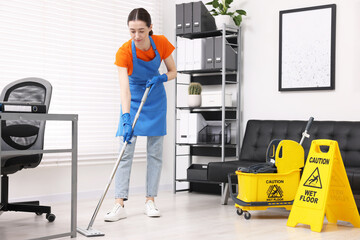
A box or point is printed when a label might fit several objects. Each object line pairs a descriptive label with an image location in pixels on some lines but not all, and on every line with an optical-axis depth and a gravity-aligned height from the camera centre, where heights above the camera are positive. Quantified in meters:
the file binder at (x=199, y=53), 4.86 +0.60
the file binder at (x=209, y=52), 4.80 +0.60
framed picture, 4.38 +0.61
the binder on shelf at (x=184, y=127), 4.96 -0.10
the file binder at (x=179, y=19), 4.93 +0.94
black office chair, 3.33 -0.14
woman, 3.38 +0.13
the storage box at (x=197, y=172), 4.73 -0.51
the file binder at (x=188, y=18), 4.88 +0.94
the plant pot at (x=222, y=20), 4.79 +0.90
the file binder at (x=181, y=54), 4.99 +0.61
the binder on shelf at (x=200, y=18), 4.81 +0.93
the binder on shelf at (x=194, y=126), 4.91 -0.09
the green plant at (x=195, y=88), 4.93 +0.27
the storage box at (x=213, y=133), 4.91 -0.15
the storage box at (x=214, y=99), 4.81 +0.17
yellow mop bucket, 3.54 -0.45
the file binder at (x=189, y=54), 4.93 +0.60
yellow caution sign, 3.14 -0.46
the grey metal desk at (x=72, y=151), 2.60 -0.19
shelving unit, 4.73 +0.08
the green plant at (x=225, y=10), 4.79 +1.00
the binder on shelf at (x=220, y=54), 4.76 +0.58
